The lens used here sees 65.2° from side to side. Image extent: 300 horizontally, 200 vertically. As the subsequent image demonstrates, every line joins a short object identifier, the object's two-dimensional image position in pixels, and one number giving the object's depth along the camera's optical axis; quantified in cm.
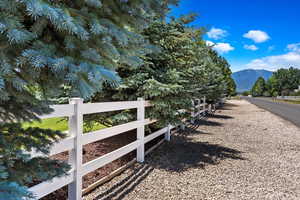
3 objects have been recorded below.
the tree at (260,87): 10600
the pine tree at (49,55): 99
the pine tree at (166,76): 475
